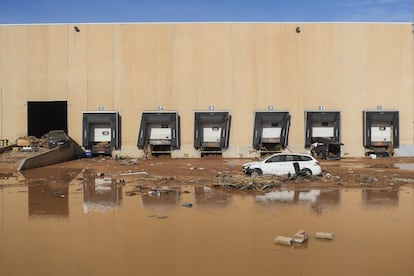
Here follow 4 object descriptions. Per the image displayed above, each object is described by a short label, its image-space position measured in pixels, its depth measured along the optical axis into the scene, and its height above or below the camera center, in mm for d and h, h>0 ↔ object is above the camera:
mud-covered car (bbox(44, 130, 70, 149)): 30609 -387
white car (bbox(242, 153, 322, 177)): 20109 -1432
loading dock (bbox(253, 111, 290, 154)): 33469 +66
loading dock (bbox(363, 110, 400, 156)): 33750 +55
